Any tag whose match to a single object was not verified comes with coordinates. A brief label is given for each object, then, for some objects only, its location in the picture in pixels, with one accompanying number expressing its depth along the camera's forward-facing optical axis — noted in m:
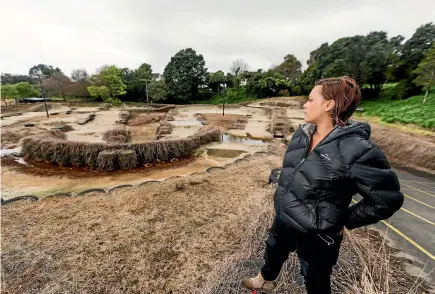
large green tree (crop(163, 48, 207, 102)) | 32.78
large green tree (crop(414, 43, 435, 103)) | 13.83
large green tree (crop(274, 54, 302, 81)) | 41.97
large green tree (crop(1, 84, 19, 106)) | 26.61
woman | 1.12
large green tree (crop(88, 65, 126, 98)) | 30.38
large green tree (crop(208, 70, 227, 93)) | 35.25
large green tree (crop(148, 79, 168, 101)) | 33.19
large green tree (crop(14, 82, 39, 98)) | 29.07
